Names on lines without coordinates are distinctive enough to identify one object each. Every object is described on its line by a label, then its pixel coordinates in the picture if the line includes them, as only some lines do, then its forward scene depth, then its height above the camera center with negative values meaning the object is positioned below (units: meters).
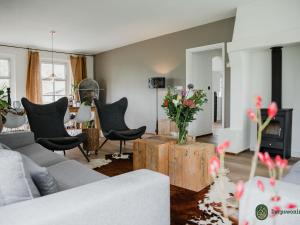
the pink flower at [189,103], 2.73 -0.05
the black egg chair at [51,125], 3.43 -0.41
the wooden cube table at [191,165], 2.71 -0.73
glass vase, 2.87 -0.40
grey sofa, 0.93 -0.43
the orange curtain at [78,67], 8.25 +1.03
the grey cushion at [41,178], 1.22 -0.39
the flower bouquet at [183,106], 2.77 -0.09
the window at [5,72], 7.10 +0.75
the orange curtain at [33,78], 7.36 +0.60
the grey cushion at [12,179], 0.99 -0.32
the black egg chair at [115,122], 4.20 -0.45
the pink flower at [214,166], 0.50 -0.13
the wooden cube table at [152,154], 2.87 -0.65
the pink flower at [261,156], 0.50 -0.12
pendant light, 5.68 +1.48
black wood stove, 3.82 -0.43
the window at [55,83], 7.91 +0.50
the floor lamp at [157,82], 6.01 +0.39
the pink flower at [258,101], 0.49 -0.01
